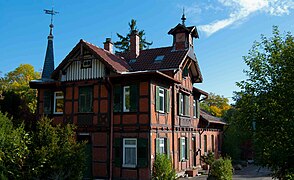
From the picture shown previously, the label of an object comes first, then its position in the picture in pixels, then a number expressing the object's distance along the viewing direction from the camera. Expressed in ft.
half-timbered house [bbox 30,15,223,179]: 51.62
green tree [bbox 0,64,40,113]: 159.41
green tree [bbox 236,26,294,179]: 24.72
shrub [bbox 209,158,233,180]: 46.16
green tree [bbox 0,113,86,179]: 33.55
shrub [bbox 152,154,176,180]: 48.32
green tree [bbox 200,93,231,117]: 184.85
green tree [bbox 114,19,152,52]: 135.72
